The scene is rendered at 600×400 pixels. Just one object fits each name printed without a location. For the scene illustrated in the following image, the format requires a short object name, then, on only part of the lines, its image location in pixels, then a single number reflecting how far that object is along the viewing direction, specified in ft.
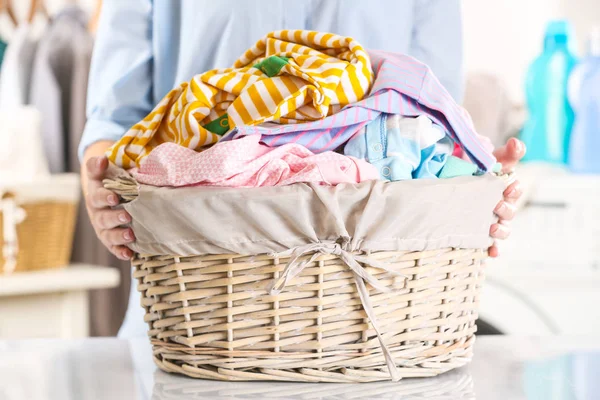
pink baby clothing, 4.54
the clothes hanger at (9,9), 12.74
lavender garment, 4.73
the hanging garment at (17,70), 11.73
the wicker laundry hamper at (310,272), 4.51
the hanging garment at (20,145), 10.54
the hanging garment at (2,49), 12.17
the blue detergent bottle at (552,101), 11.11
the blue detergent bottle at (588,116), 10.68
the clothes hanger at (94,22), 12.74
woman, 6.27
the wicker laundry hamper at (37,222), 10.06
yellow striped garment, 4.81
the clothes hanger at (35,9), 12.72
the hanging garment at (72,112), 11.82
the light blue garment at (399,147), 4.76
